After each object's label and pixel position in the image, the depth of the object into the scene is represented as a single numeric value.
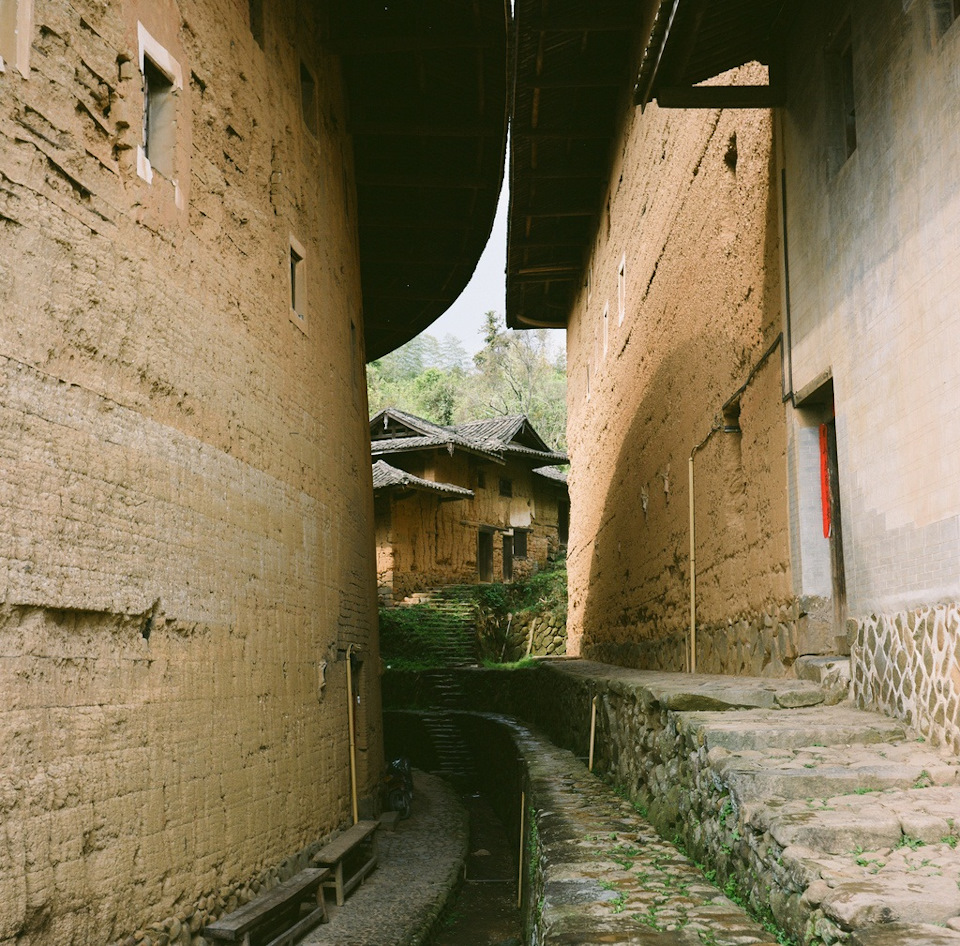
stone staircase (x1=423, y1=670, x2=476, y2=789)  18.42
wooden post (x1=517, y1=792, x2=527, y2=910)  9.67
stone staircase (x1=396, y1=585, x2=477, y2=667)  26.42
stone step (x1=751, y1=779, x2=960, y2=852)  3.80
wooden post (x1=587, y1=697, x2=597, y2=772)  9.43
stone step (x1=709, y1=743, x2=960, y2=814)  4.48
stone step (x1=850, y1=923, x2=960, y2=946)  2.90
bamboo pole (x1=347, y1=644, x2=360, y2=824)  9.89
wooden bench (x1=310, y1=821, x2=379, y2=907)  8.48
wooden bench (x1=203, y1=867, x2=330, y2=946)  6.23
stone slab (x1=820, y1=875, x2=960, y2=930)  3.12
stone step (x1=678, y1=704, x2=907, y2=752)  5.20
